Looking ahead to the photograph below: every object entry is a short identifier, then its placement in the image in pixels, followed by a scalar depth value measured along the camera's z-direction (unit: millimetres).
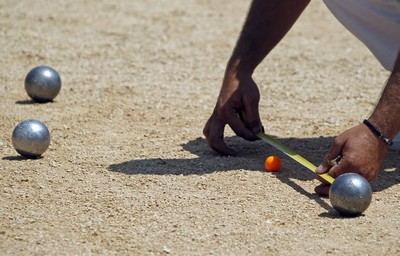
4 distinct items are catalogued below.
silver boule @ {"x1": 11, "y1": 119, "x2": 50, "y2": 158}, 9617
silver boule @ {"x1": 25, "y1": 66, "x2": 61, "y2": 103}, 12055
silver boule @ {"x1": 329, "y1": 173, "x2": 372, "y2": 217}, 7988
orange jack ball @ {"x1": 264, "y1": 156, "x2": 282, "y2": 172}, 9508
